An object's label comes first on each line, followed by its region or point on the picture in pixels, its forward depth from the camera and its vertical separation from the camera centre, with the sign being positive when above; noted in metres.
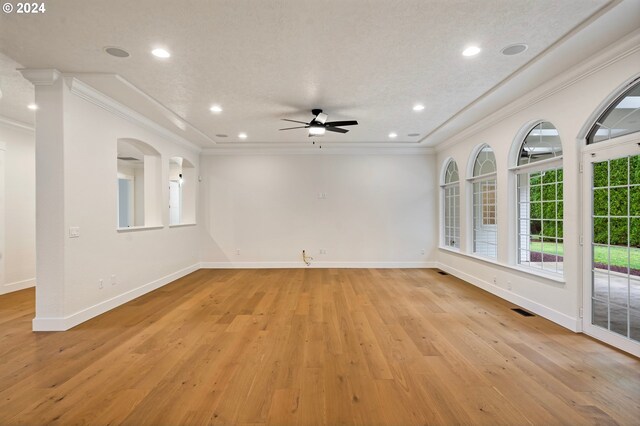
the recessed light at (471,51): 2.88 +1.60
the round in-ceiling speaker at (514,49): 2.82 +1.59
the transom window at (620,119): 2.79 +0.93
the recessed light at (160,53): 2.89 +1.59
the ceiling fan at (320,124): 4.35 +1.33
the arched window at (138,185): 5.38 +0.73
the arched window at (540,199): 3.76 +0.18
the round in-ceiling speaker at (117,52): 2.87 +1.59
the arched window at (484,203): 5.20 +0.17
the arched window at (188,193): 6.90 +0.48
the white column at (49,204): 3.36 +0.12
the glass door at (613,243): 2.77 -0.31
